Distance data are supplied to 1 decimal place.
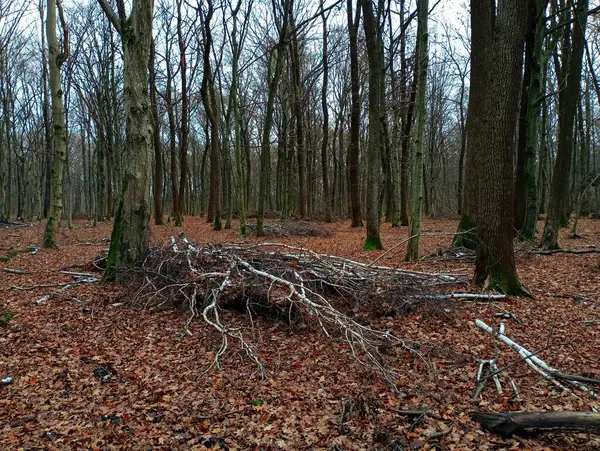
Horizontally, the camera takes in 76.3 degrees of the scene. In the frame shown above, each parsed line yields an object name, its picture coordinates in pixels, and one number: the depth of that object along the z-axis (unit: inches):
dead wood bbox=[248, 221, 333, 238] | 568.7
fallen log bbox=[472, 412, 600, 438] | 104.9
